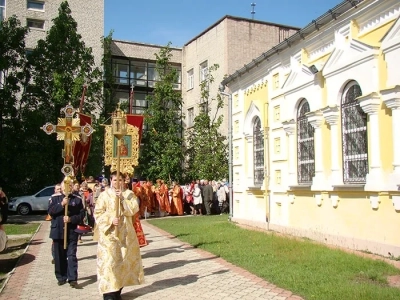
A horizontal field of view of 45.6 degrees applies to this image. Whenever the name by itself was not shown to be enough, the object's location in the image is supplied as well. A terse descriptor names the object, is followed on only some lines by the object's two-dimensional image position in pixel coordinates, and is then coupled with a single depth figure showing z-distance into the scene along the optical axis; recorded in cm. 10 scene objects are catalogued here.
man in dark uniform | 791
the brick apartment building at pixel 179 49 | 2933
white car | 2536
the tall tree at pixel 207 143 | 2759
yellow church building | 940
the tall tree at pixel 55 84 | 2675
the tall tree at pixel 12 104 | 2594
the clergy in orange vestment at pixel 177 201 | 2369
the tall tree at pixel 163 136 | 2955
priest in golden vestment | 673
